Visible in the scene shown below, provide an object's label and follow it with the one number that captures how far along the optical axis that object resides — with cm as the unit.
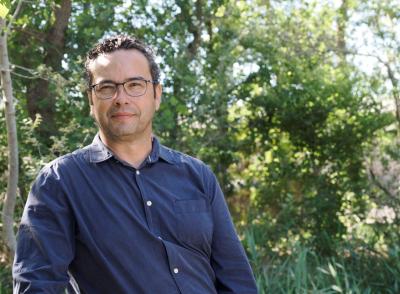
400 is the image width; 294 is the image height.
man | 232
